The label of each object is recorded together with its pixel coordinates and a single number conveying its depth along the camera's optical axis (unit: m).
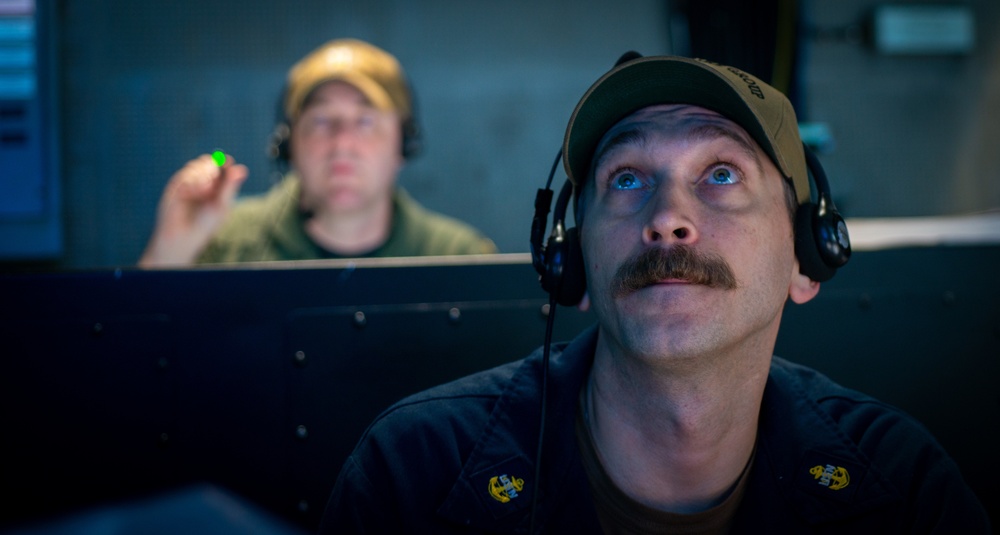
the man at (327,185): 2.59
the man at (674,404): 1.11
